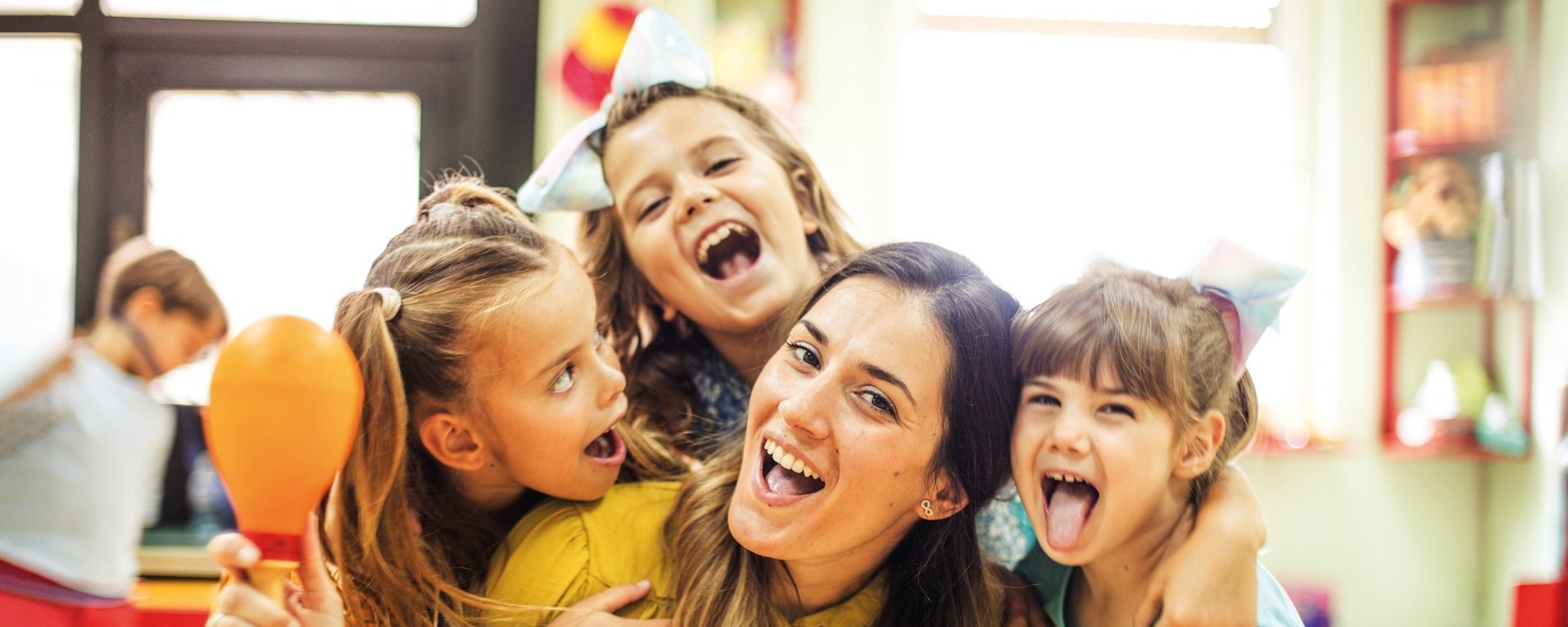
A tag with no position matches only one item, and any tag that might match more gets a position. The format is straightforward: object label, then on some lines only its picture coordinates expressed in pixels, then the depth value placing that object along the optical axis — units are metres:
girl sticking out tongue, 1.14
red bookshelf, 3.78
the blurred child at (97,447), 2.48
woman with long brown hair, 1.23
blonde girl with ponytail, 1.26
